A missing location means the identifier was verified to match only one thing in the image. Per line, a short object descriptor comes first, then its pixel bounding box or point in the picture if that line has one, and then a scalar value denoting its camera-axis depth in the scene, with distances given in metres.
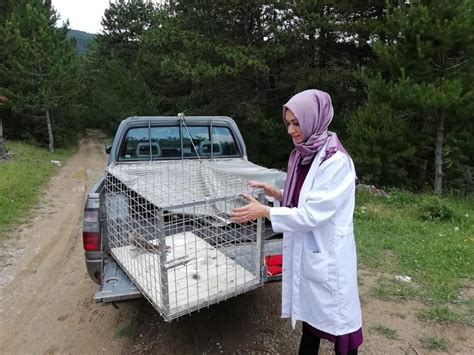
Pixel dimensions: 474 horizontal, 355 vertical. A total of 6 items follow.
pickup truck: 4.40
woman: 2.05
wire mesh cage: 2.53
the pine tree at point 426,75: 8.34
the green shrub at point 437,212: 6.88
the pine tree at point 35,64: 17.44
